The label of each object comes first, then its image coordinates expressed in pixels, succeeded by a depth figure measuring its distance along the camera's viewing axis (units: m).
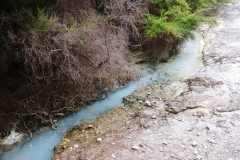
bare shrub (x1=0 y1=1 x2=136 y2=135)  3.72
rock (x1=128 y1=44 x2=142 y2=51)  5.26
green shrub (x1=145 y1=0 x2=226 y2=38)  4.88
